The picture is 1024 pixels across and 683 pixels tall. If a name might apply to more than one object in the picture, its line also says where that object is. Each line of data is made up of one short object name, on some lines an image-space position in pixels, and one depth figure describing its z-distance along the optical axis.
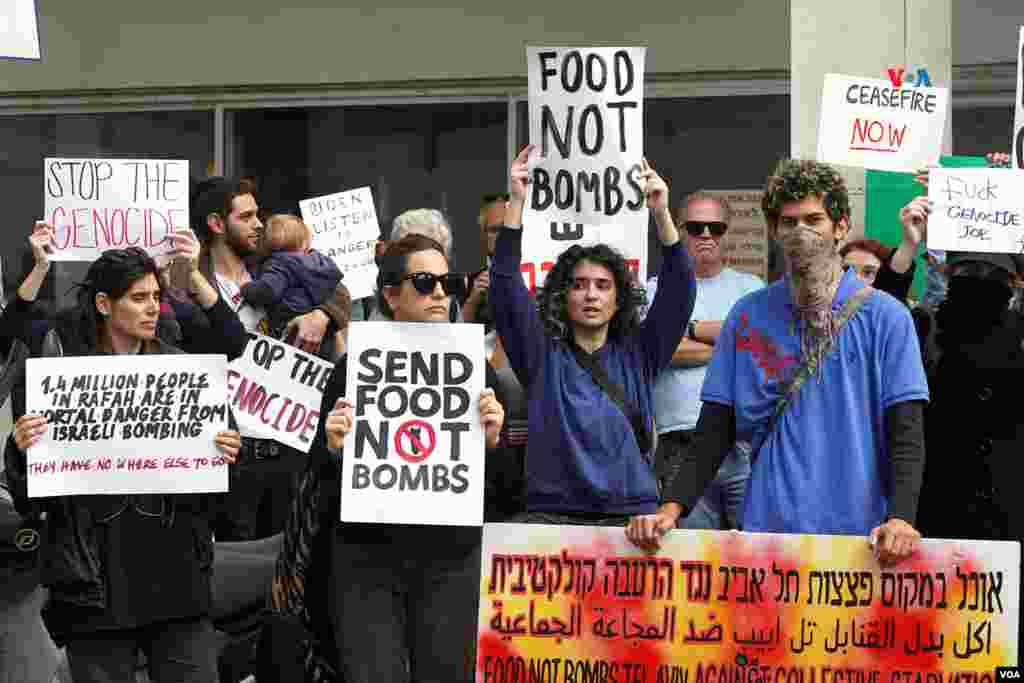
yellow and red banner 10.93
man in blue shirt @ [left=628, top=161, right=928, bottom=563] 11.07
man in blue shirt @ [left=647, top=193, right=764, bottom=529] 14.80
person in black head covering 13.41
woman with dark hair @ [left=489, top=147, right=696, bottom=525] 13.03
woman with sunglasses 12.09
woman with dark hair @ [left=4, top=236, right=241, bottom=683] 13.20
